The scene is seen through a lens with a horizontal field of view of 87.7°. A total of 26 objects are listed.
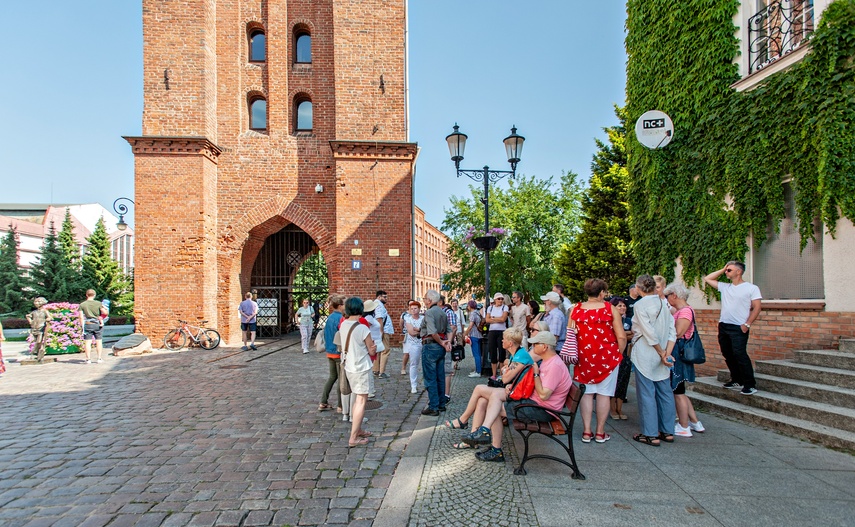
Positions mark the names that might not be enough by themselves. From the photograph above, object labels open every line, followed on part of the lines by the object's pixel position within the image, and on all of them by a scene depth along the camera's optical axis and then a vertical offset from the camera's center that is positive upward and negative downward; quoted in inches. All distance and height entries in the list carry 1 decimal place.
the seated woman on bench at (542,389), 165.8 -44.4
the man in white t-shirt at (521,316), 319.3 -32.8
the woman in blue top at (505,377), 173.9 -41.9
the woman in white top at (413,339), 293.8 -46.9
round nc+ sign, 336.8 +106.0
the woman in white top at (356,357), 194.5 -37.9
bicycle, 537.3 -73.3
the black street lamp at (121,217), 616.9 +86.4
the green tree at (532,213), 935.0 +130.4
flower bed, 500.7 -59.7
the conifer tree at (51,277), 1088.2 +5.9
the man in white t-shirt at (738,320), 221.9 -27.1
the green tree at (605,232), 841.5 +70.6
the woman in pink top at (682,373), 199.5 -48.6
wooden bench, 153.7 -57.2
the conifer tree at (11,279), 1178.6 +2.7
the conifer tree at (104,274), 1141.7 +11.0
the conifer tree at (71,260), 1110.4 +51.9
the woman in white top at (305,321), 530.3 -56.4
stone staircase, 185.3 -63.2
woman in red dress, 186.5 -34.1
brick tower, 549.3 +163.7
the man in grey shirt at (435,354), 240.5 -44.2
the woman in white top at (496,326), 318.7 -40.8
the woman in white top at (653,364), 189.9 -41.5
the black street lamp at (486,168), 423.8 +118.9
